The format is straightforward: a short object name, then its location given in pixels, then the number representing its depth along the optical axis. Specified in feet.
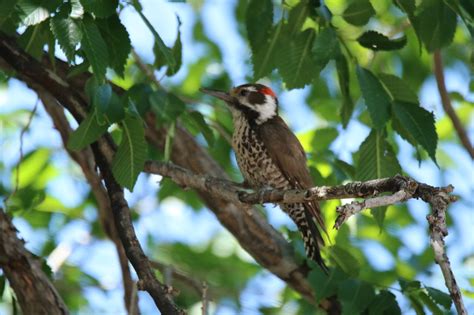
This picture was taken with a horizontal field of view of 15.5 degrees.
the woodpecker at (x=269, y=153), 40.42
